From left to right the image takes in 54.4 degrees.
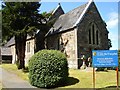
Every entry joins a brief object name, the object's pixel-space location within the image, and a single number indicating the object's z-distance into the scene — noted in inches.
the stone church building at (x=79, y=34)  602.8
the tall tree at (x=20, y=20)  577.8
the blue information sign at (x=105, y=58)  304.3
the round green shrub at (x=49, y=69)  387.9
